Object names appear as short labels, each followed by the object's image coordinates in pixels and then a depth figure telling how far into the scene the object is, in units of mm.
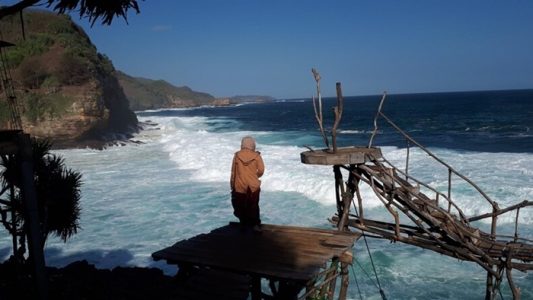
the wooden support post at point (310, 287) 5846
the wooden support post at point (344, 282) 5999
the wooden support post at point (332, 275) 5874
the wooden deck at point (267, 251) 5116
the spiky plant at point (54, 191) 7461
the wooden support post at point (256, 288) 5484
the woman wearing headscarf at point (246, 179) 6566
